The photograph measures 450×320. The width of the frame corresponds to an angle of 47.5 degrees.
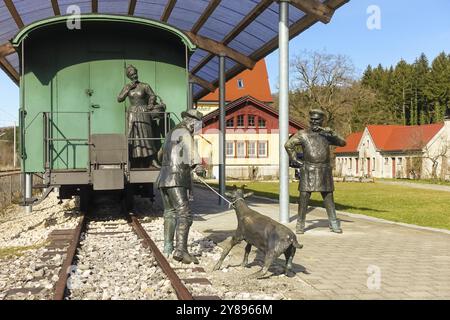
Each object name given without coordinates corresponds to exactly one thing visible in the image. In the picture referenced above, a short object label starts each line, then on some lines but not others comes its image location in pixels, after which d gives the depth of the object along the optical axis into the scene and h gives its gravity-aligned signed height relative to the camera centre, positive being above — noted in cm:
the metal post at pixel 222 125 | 1531 +116
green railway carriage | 1108 +189
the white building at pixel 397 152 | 5012 +109
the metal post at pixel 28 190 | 1376 -72
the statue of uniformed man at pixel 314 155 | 950 +14
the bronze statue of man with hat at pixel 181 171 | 699 -11
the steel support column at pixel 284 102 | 1115 +134
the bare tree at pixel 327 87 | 6488 +979
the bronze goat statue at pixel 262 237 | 590 -88
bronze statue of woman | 1158 +116
